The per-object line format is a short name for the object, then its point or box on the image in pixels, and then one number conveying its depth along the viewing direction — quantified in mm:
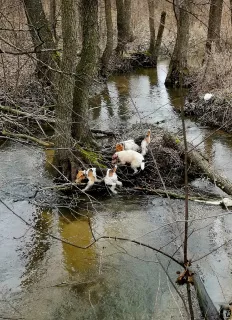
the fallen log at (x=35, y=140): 6662
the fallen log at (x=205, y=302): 5750
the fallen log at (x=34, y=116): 6068
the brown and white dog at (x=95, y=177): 8914
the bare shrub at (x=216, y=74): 14922
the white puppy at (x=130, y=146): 10133
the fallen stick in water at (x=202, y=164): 8955
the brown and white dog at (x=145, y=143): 9875
